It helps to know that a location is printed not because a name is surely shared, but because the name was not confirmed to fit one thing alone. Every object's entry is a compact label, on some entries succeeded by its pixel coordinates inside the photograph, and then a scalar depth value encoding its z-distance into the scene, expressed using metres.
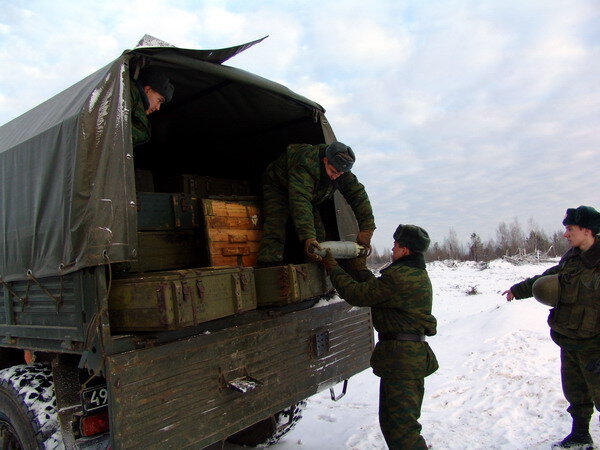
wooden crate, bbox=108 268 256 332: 2.35
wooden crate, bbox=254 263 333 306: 3.05
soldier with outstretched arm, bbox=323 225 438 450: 3.12
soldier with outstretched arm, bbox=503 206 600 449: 3.44
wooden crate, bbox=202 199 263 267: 3.41
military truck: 2.41
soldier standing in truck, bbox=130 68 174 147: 3.06
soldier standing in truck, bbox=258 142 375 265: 3.52
